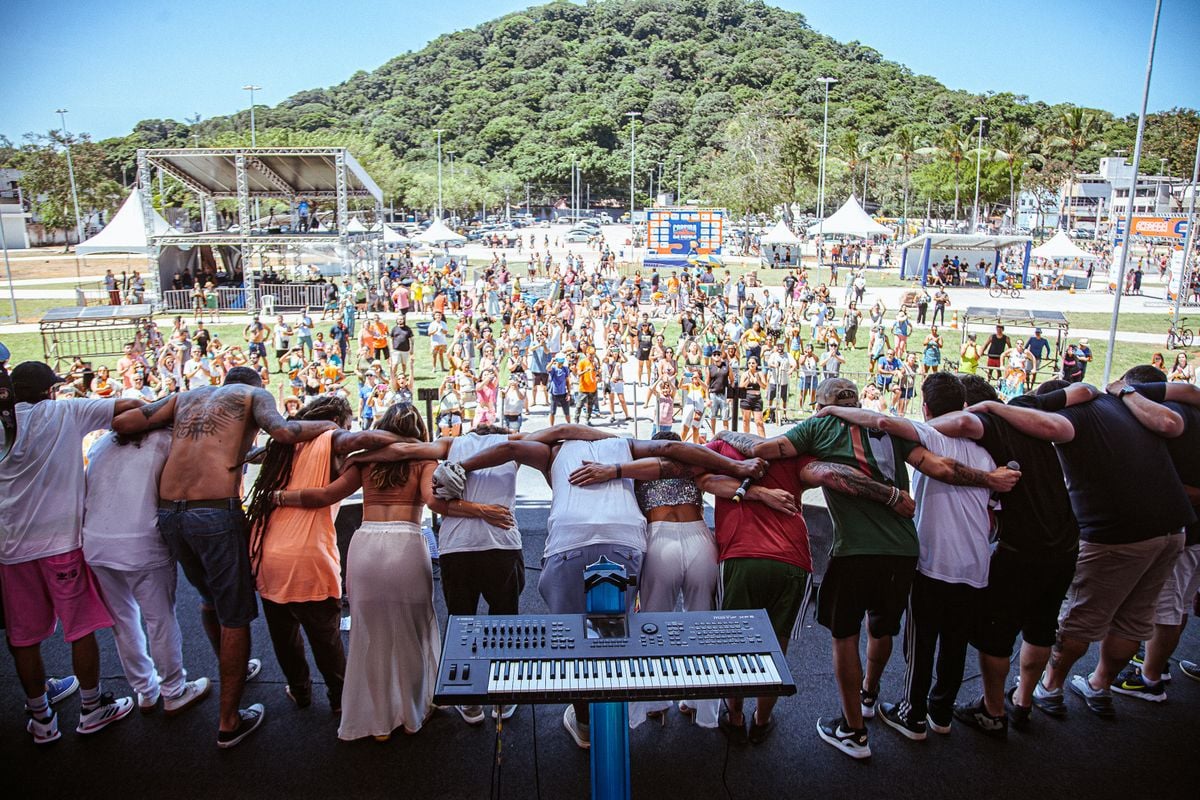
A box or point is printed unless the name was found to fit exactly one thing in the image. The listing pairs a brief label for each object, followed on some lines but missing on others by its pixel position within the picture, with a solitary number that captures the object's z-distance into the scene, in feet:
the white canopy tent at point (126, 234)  74.13
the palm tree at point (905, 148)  194.66
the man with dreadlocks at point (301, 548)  10.11
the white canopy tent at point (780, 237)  109.70
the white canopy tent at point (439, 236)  108.06
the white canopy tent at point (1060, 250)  91.30
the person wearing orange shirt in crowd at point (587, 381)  38.27
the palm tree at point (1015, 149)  164.04
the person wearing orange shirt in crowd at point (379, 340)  48.62
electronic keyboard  6.88
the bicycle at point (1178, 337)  46.88
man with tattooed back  10.14
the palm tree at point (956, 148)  168.97
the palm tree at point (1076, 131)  165.66
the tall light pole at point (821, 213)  88.34
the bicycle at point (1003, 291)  88.85
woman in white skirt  9.65
